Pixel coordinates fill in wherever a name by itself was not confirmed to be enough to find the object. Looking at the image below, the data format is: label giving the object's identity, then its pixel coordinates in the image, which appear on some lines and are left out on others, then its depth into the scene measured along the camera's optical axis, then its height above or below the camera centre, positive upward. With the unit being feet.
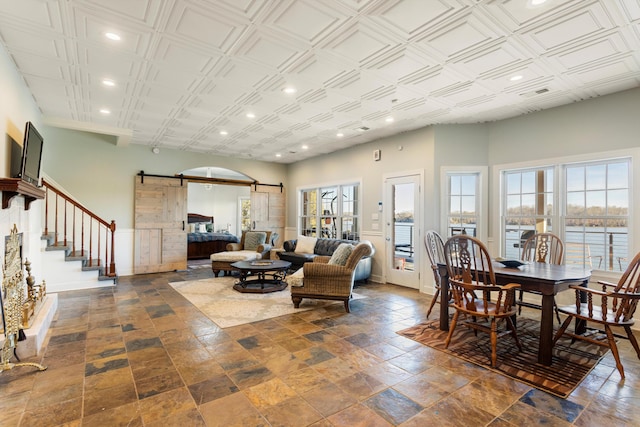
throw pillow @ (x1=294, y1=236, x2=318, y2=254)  23.26 -2.36
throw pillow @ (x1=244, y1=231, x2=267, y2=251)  24.23 -2.07
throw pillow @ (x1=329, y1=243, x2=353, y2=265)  14.53 -1.91
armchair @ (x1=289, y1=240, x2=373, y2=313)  13.93 -2.96
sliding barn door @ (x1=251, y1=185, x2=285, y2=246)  28.07 +0.42
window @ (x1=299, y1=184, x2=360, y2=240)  23.21 +0.17
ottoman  21.13 -3.16
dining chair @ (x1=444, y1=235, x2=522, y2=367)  9.12 -2.23
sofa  20.16 -2.79
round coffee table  16.94 -3.79
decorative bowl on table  11.03 -1.72
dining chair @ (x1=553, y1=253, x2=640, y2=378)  8.27 -2.62
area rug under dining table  8.15 -4.29
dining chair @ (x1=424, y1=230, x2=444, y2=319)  13.01 -1.51
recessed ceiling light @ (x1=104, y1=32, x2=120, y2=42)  9.05 +5.17
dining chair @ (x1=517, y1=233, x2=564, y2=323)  13.29 -1.41
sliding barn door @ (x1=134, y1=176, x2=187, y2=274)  22.45 -0.89
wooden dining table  8.89 -1.96
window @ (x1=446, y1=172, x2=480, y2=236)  17.46 +0.69
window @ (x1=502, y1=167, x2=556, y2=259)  15.24 +0.53
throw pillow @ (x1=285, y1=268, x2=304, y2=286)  14.26 -3.03
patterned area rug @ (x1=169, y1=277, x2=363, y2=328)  13.03 -4.31
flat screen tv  10.61 +2.08
